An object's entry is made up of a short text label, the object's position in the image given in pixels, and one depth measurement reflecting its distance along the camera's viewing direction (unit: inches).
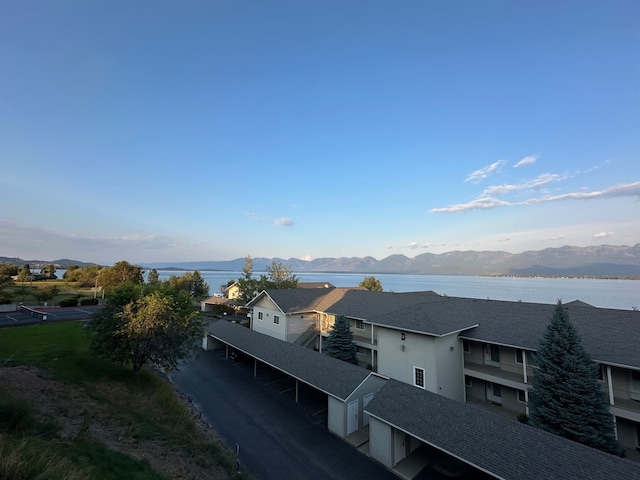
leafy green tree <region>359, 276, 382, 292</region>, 2483.6
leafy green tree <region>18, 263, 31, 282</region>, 3344.0
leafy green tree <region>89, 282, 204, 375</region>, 746.2
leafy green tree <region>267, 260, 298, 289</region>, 2102.6
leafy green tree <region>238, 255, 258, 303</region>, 1990.7
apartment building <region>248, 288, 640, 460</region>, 611.2
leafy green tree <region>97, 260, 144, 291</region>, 2928.2
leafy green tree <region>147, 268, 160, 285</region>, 3353.8
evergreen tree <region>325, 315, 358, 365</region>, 1050.1
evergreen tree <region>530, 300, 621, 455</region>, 548.1
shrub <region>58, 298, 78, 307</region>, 2160.4
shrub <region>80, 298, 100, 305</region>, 2263.8
